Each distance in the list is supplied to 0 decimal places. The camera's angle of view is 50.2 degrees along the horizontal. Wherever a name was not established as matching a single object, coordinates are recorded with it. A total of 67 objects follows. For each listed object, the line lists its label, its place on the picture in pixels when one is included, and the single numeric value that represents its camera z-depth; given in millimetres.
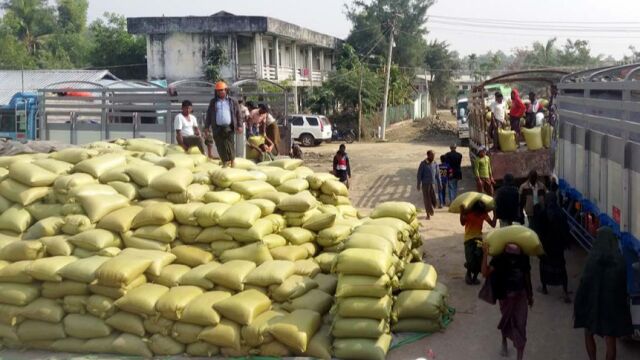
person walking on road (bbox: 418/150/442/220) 11586
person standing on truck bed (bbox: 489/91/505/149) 12320
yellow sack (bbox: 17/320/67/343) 6121
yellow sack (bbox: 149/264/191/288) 6245
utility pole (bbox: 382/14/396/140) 29547
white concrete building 30031
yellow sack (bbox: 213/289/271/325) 5727
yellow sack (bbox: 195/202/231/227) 6652
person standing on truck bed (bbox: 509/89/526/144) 13141
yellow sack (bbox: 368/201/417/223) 7512
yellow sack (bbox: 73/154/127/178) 7503
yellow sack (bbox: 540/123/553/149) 12055
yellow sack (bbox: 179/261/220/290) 6188
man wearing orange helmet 9031
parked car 27094
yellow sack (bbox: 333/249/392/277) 5848
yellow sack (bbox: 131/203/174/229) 6734
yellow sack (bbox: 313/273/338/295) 6320
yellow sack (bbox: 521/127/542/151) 12188
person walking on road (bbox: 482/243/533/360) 5562
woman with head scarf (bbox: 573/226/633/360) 4879
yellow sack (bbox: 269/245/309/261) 6652
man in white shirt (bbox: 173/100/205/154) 9626
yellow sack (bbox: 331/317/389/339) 5715
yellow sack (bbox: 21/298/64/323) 6109
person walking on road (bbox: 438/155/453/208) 12492
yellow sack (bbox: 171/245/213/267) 6566
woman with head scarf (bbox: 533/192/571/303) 6945
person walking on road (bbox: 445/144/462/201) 12469
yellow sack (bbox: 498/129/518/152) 12164
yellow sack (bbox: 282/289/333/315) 5965
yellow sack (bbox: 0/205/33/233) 7070
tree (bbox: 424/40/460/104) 54062
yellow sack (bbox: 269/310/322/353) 5586
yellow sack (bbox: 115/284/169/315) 5895
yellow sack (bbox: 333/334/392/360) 5621
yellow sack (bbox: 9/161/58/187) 7230
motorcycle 30141
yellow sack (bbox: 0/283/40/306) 6195
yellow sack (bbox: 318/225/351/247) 7074
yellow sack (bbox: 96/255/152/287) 5961
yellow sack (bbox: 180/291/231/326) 5766
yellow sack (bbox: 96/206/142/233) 6691
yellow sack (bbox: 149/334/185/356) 5910
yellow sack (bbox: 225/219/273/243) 6582
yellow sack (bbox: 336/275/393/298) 5820
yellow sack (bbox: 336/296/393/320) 5758
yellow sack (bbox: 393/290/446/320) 6227
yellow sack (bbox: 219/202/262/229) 6559
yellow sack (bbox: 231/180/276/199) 7438
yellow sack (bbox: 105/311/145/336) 5977
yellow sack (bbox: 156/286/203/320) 5824
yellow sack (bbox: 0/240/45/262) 6508
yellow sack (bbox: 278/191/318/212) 7102
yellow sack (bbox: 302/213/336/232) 7117
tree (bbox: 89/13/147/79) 39906
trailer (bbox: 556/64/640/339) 5172
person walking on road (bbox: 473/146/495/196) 11531
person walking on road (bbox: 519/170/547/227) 8289
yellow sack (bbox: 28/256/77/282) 6148
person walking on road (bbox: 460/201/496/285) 7570
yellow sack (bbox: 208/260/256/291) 6102
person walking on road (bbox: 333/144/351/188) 12805
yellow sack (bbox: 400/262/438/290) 6414
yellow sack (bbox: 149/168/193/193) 7098
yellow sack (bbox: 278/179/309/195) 7668
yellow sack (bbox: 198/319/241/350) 5719
